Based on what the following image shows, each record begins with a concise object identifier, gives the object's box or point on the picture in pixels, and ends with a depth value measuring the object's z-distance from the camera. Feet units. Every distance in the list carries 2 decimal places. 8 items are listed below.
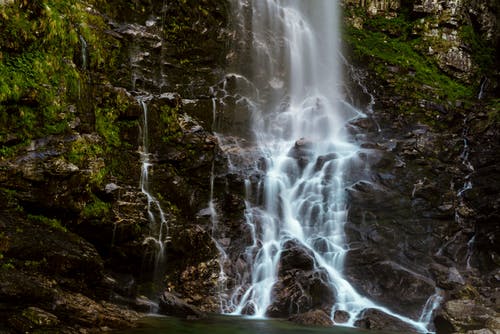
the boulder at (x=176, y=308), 37.81
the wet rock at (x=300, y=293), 41.60
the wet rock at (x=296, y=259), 44.70
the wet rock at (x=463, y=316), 35.76
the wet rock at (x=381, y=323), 38.14
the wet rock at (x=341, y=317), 39.37
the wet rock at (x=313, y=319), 37.99
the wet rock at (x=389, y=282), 42.14
